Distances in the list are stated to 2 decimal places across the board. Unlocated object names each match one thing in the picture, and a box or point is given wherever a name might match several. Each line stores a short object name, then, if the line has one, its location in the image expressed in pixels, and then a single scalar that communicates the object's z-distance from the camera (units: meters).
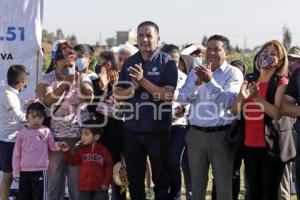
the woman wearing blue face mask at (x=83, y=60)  6.25
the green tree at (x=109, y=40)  69.38
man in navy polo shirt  5.38
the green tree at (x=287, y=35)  66.81
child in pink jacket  5.62
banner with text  6.45
